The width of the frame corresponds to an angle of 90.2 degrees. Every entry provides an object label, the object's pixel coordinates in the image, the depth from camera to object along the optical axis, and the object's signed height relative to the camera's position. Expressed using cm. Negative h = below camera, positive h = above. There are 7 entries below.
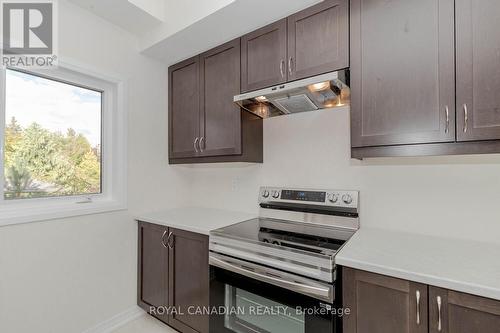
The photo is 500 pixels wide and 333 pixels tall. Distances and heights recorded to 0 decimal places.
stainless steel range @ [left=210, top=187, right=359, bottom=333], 121 -49
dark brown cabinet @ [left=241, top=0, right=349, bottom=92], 145 +78
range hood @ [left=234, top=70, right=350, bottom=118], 141 +47
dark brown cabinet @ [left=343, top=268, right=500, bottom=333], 90 -55
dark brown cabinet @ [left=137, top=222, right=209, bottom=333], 170 -80
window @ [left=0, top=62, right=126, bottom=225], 157 +19
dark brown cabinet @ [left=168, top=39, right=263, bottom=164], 190 +46
